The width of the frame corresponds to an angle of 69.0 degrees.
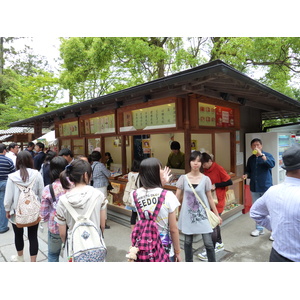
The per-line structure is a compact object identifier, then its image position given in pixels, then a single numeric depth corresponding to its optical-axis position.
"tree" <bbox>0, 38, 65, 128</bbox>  12.88
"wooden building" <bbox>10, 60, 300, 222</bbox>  3.95
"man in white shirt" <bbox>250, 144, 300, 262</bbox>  1.83
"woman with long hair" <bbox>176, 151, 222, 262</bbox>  3.13
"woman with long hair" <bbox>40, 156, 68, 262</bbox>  2.90
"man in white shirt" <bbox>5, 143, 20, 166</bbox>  6.38
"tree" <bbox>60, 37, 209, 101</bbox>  9.88
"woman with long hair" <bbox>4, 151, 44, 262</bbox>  3.35
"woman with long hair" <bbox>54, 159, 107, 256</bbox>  2.19
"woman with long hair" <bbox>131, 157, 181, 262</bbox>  2.14
